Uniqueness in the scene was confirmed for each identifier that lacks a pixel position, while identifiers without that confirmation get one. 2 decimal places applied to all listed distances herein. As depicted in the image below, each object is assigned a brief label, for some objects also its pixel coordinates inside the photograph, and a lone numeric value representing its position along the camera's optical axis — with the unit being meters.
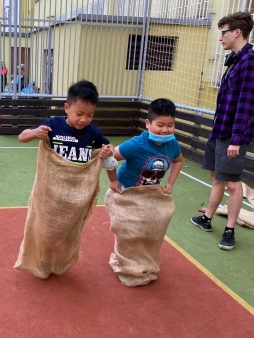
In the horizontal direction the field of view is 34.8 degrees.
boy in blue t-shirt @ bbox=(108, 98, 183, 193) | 2.84
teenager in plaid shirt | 3.58
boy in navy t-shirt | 2.57
